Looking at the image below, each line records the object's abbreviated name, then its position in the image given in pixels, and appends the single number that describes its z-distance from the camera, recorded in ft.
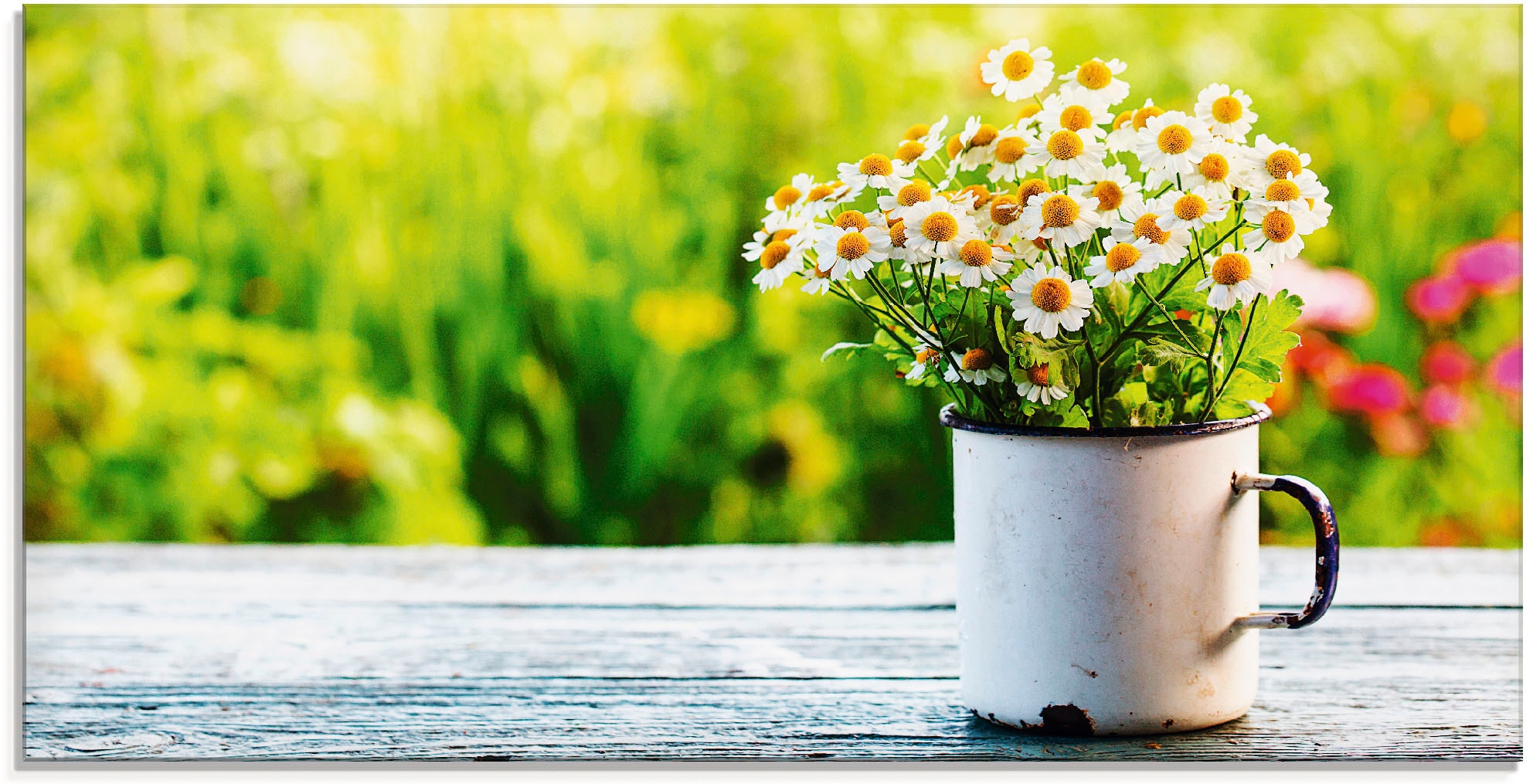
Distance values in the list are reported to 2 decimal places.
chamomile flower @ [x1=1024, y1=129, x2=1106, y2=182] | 2.74
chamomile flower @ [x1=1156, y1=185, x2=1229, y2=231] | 2.69
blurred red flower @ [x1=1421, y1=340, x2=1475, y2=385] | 4.79
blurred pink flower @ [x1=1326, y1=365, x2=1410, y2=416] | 4.66
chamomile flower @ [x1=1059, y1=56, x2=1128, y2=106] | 2.77
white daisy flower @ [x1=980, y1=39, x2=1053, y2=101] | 2.79
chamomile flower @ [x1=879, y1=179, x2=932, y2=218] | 2.73
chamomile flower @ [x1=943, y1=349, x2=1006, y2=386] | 2.74
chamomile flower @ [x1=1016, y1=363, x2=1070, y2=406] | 2.73
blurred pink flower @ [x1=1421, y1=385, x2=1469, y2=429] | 4.70
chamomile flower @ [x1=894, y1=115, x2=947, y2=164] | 2.78
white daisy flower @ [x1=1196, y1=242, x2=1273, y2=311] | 2.68
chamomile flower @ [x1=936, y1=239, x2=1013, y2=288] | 2.69
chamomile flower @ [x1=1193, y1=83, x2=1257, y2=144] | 2.73
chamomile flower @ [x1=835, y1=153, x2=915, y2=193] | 2.75
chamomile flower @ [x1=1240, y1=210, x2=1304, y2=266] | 2.69
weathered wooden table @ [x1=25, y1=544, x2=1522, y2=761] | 2.88
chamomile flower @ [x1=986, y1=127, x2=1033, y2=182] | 2.77
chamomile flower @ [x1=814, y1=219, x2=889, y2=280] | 2.70
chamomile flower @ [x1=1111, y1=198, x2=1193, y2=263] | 2.68
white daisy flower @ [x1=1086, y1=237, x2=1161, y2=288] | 2.68
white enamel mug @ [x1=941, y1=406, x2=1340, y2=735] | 2.78
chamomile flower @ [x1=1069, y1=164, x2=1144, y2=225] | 2.72
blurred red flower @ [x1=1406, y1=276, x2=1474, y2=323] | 4.74
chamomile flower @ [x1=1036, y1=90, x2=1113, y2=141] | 2.76
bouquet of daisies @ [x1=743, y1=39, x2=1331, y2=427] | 2.70
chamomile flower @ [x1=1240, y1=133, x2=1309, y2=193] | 2.70
